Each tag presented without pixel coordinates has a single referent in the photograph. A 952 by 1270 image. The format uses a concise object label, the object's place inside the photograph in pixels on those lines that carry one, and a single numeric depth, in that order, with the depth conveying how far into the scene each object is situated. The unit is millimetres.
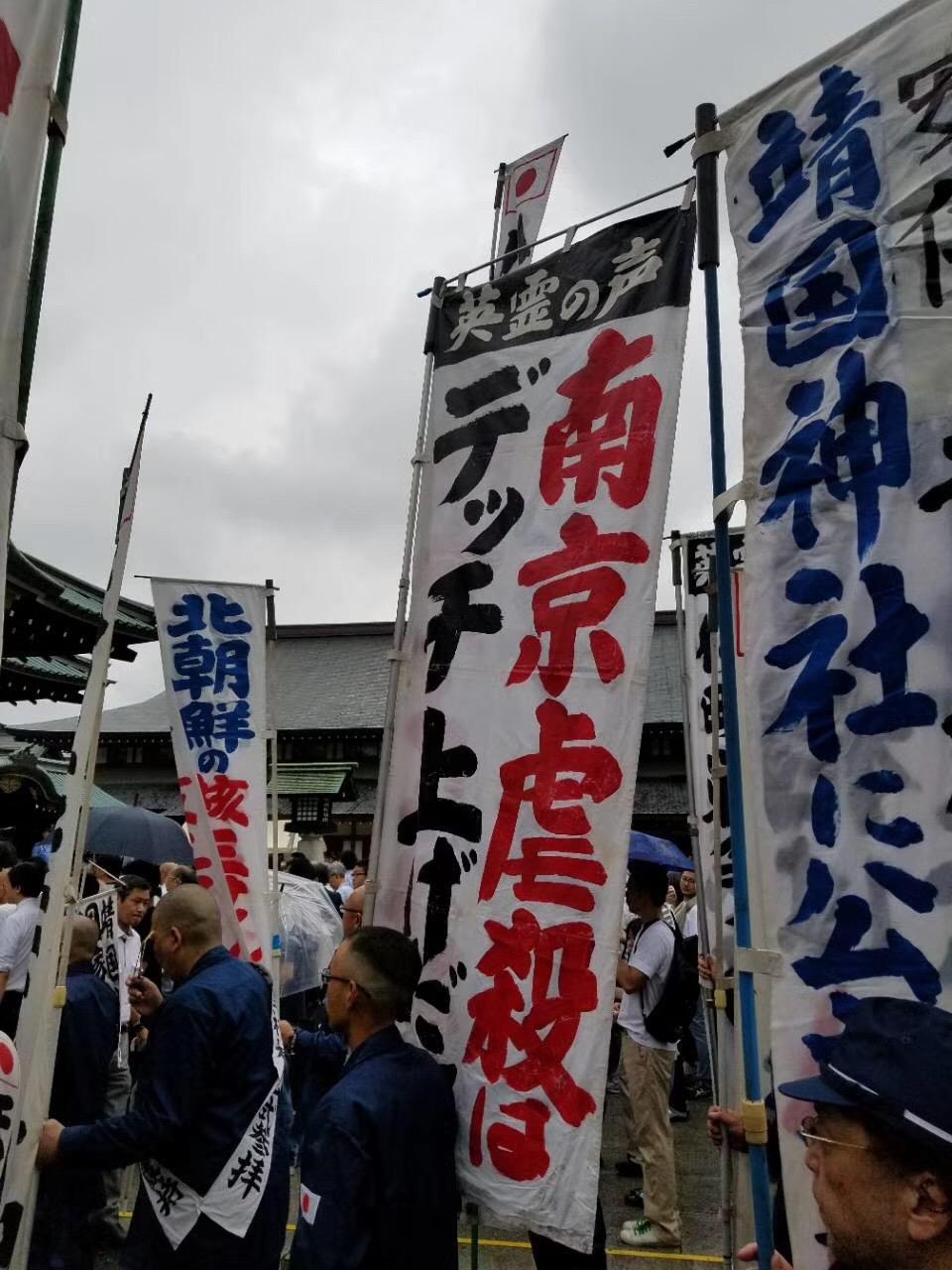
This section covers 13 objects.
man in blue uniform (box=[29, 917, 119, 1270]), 4012
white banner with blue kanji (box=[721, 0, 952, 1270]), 2180
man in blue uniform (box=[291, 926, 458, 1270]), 2555
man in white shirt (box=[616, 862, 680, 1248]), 5844
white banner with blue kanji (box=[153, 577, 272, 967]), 5762
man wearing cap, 1489
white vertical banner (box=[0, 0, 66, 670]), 2184
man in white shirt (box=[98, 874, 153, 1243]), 5616
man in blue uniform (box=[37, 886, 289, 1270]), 3086
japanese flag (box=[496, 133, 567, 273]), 4023
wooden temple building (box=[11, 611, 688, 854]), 17516
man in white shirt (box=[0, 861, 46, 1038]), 5602
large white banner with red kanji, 2959
